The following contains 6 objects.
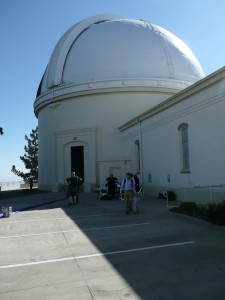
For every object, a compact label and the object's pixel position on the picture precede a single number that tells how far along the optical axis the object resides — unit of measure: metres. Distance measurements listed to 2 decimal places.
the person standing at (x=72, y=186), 12.31
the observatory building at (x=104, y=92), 19.09
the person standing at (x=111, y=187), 14.06
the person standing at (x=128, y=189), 9.45
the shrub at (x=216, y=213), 6.84
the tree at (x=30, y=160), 39.31
